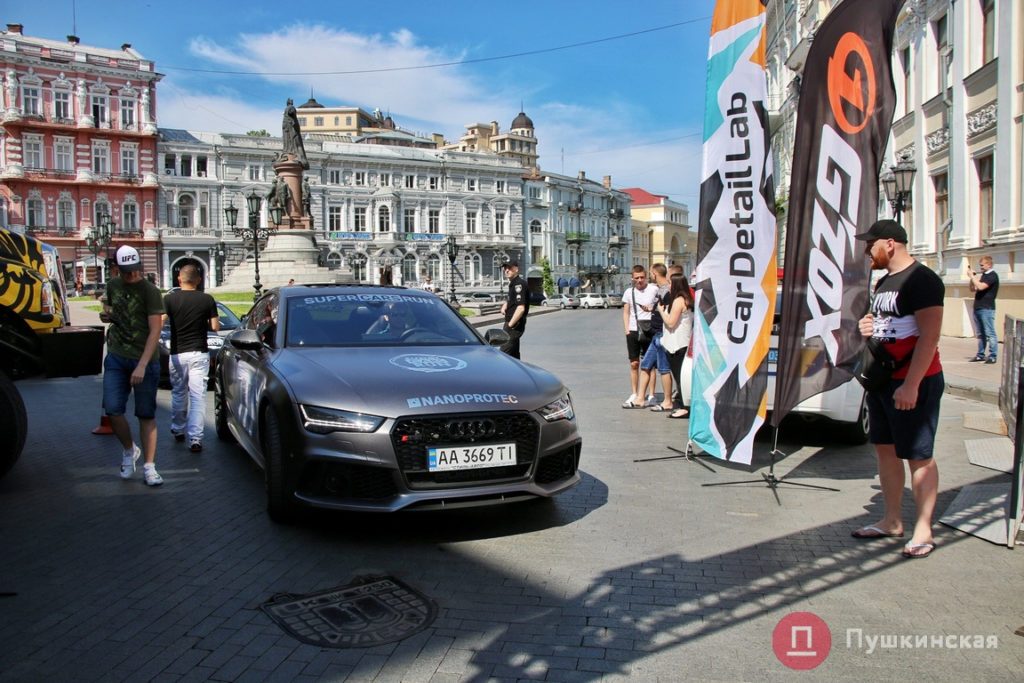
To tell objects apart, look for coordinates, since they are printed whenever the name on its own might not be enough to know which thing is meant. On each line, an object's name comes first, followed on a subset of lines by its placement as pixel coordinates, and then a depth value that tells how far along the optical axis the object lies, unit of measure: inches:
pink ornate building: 2454.5
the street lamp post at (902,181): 679.7
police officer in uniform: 402.3
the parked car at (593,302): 2685.8
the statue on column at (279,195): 1358.3
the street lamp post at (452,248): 1553.2
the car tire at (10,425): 244.4
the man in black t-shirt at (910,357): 179.6
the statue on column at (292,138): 1407.5
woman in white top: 374.0
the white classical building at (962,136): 670.5
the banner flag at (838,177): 217.3
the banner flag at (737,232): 244.7
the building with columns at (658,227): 5132.9
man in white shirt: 405.4
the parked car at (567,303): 2669.8
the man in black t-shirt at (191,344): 306.8
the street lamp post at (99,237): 1466.5
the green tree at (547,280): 3703.2
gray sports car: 187.6
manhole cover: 144.5
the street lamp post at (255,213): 1161.8
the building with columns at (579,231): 3828.7
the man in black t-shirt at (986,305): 574.9
